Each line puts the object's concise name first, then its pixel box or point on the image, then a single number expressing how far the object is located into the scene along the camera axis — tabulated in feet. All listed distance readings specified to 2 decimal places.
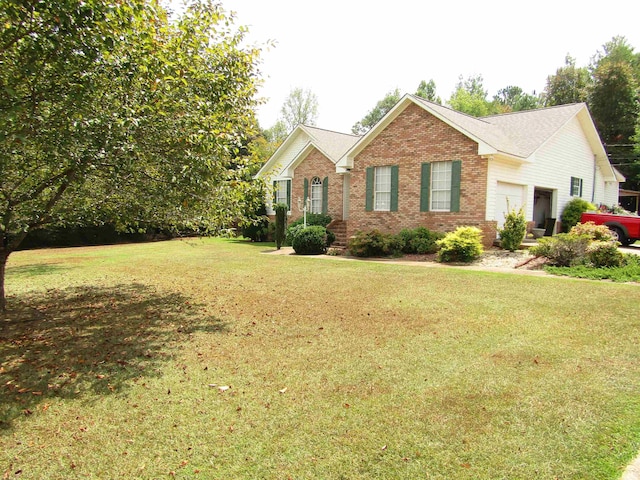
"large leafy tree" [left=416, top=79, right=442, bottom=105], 183.73
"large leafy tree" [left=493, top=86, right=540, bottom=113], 160.59
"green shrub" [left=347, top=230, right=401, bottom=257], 49.78
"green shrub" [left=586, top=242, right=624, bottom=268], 36.35
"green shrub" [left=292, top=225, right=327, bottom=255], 54.60
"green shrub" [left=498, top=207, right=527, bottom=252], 46.50
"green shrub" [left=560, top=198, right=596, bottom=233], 62.64
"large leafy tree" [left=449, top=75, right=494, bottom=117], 159.53
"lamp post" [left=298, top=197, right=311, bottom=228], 63.26
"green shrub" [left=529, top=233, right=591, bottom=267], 38.09
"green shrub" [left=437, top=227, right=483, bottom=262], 42.86
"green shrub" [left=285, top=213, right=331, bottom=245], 63.21
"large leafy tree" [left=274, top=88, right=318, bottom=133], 167.02
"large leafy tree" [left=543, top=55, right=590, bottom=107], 123.13
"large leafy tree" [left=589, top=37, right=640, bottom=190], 105.29
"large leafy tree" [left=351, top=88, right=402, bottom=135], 183.62
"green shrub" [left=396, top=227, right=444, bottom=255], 48.65
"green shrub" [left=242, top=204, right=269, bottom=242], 78.12
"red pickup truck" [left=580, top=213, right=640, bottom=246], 50.85
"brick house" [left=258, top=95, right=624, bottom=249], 49.42
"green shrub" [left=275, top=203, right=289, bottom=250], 62.14
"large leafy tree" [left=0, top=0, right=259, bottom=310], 14.92
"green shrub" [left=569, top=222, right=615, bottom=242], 39.50
